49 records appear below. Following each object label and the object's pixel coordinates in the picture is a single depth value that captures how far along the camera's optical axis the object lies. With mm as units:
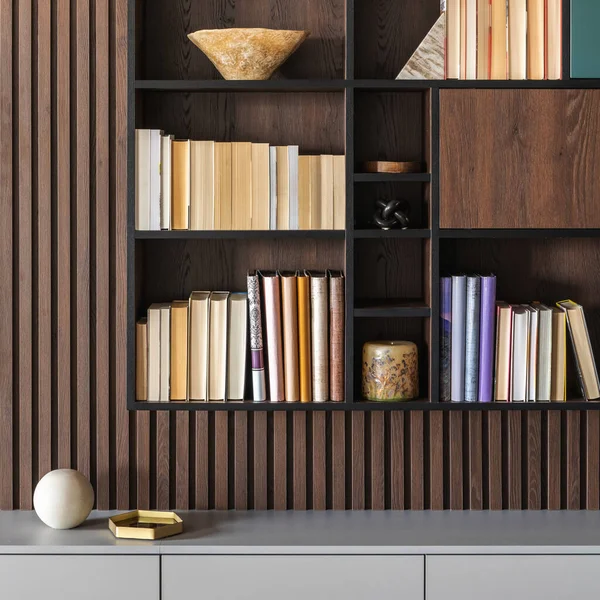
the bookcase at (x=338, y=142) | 2348
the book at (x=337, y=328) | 2215
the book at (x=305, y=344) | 2223
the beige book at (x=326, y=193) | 2215
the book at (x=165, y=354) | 2227
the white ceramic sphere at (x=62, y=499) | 2127
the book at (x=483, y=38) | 2150
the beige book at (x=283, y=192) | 2211
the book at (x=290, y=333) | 2217
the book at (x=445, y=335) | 2195
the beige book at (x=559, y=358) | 2211
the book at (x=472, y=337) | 2182
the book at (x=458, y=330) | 2182
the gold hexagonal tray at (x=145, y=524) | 2080
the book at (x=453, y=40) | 2158
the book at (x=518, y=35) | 2156
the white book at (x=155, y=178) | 2184
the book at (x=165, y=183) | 2186
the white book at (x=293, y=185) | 2203
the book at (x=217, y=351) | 2236
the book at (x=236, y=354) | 2240
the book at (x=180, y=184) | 2193
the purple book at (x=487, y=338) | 2178
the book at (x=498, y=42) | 2152
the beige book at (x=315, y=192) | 2211
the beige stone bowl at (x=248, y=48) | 2145
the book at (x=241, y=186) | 2195
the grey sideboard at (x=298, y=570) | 2043
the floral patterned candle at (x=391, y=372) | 2217
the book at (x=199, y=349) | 2234
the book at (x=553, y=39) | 2152
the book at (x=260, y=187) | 2197
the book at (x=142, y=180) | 2182
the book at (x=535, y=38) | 2160
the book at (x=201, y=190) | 2195
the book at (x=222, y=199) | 2189
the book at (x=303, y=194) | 2209
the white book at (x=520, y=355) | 2189
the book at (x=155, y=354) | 2230
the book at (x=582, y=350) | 2199
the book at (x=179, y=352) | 2230
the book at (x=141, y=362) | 2234
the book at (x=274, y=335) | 2217
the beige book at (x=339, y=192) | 2209
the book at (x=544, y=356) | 2199
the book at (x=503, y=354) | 2197
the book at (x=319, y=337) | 2217
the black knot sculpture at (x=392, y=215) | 2197
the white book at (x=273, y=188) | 2201
